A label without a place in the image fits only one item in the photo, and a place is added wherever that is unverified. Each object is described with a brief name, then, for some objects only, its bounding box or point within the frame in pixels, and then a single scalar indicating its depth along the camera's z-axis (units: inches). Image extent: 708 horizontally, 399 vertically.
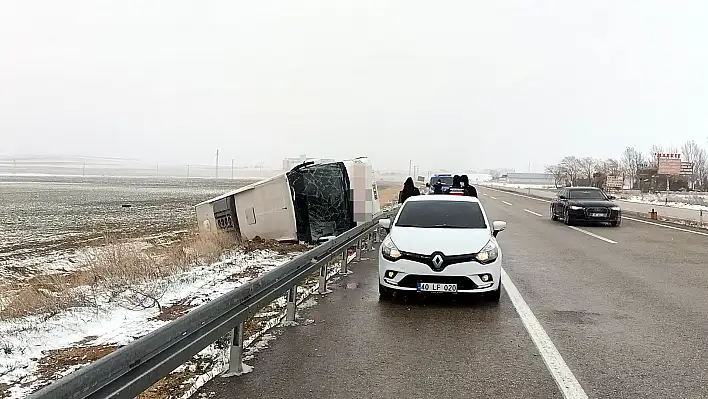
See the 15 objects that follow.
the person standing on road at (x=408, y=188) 673.3
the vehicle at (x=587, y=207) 930.7
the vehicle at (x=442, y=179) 1238.4
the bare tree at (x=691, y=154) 4138.8
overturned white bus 653.9
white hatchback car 324.5
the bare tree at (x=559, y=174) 5260.8
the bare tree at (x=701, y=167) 3710.6
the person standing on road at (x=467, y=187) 676.7
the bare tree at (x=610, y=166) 4544.8
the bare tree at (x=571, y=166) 5033.5
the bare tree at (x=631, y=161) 4366.1
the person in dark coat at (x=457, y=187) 704.4
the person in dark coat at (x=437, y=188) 1063.0
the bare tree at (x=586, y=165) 5346.5
